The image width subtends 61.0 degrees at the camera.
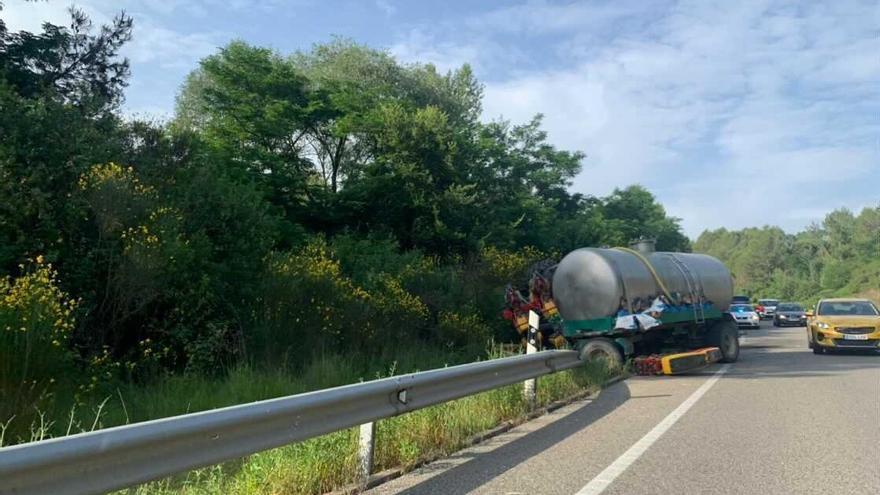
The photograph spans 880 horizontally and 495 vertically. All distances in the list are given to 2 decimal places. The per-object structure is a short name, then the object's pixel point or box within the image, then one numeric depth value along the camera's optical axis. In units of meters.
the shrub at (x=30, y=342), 7.35
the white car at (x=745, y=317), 37.59
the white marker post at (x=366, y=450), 6.08
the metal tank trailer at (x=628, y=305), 15.24
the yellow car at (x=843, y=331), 19.28
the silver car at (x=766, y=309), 54.29
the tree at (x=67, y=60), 17.58
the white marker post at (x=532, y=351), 10.02
